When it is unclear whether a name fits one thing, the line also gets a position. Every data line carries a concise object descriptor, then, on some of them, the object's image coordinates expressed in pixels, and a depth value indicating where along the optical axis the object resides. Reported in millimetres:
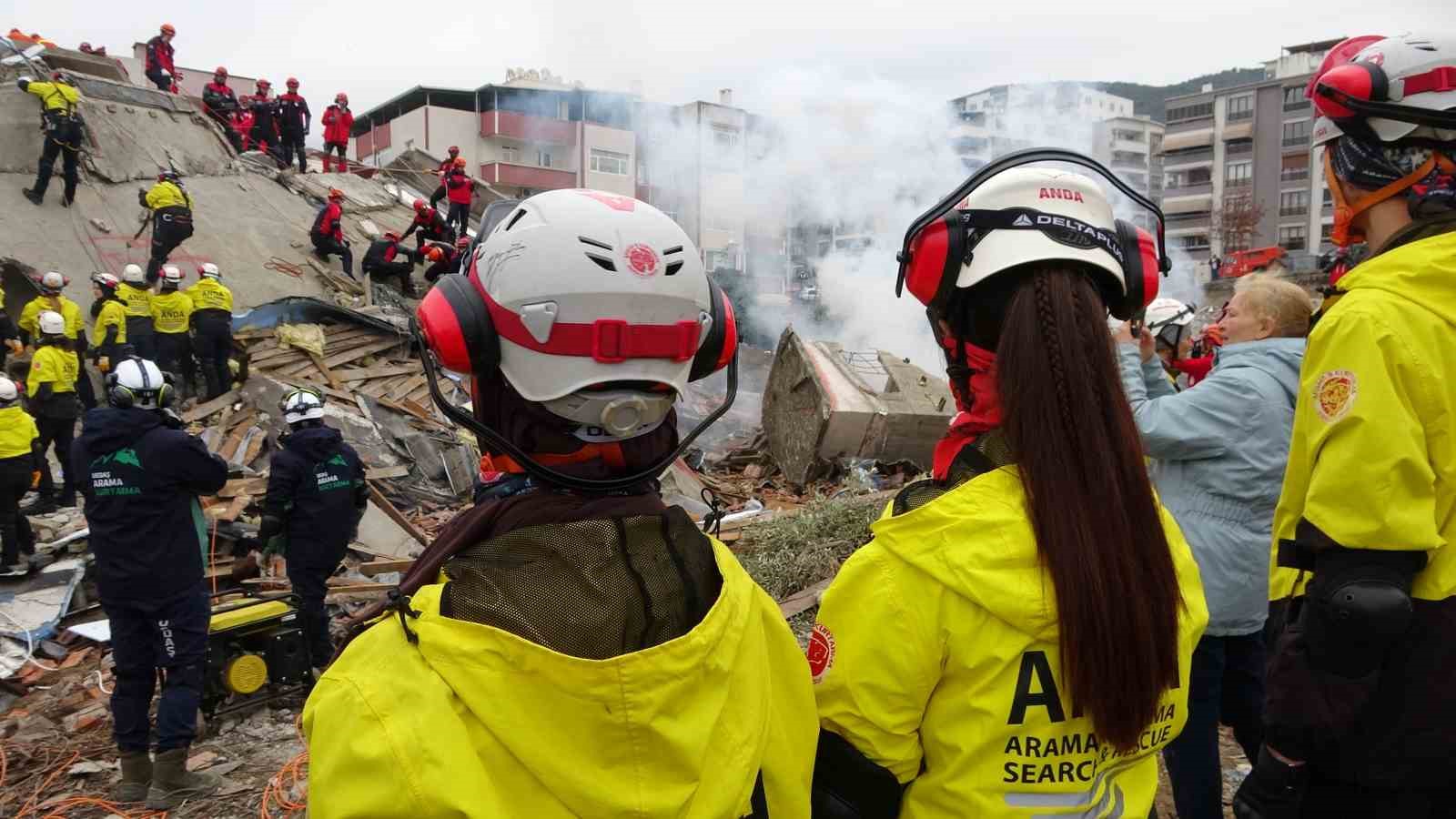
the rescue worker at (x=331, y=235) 17505
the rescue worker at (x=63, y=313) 12008
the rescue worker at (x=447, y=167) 19516
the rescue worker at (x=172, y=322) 12289
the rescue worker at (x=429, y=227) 18672
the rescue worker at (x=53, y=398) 10109
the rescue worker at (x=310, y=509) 6641
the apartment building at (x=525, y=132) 49906
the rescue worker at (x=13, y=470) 8242
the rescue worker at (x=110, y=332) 11836
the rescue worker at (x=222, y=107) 22547
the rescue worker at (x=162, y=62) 22328
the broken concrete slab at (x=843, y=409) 11320
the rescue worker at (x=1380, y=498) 1872
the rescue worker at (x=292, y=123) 22609
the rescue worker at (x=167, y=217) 14570
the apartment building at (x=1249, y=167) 58875
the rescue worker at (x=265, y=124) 22422
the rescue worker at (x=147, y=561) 5137
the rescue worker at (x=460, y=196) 19406
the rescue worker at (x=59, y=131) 15406
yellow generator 6062
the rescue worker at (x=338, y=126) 23297
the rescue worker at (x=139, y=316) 12078
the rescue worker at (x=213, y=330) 12164
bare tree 55688
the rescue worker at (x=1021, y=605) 1540
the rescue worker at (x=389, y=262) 17094
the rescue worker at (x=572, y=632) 1213
